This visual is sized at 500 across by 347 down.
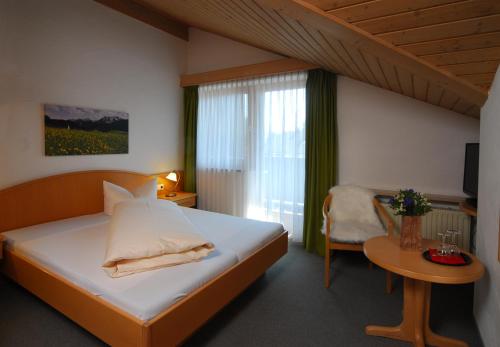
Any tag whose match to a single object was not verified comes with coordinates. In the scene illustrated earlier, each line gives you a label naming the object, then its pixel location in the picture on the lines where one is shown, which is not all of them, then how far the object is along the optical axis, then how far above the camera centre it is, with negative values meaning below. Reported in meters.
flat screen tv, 2.69 -0.10
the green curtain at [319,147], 3.58 +0.12
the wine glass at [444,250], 1.94 -0.63
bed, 1.64 -0.81
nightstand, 4.21 -0.65
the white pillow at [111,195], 3.38 -0.48
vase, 2.08 -0.55
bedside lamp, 4.41 -0.35
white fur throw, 2.99 -0.62
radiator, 2.96 -0.69
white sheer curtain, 3.87 +0.10
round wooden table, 1.74 -0.85
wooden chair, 2.71 -0.86
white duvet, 1.91 -0.61
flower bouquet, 2.08 -0.45
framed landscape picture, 3.15 +0.28
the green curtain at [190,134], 4.68 +0.34
